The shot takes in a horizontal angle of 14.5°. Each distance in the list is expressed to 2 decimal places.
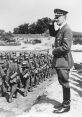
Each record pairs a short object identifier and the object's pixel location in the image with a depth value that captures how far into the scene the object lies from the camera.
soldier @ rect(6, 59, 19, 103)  10.46
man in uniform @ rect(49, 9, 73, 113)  6.54
